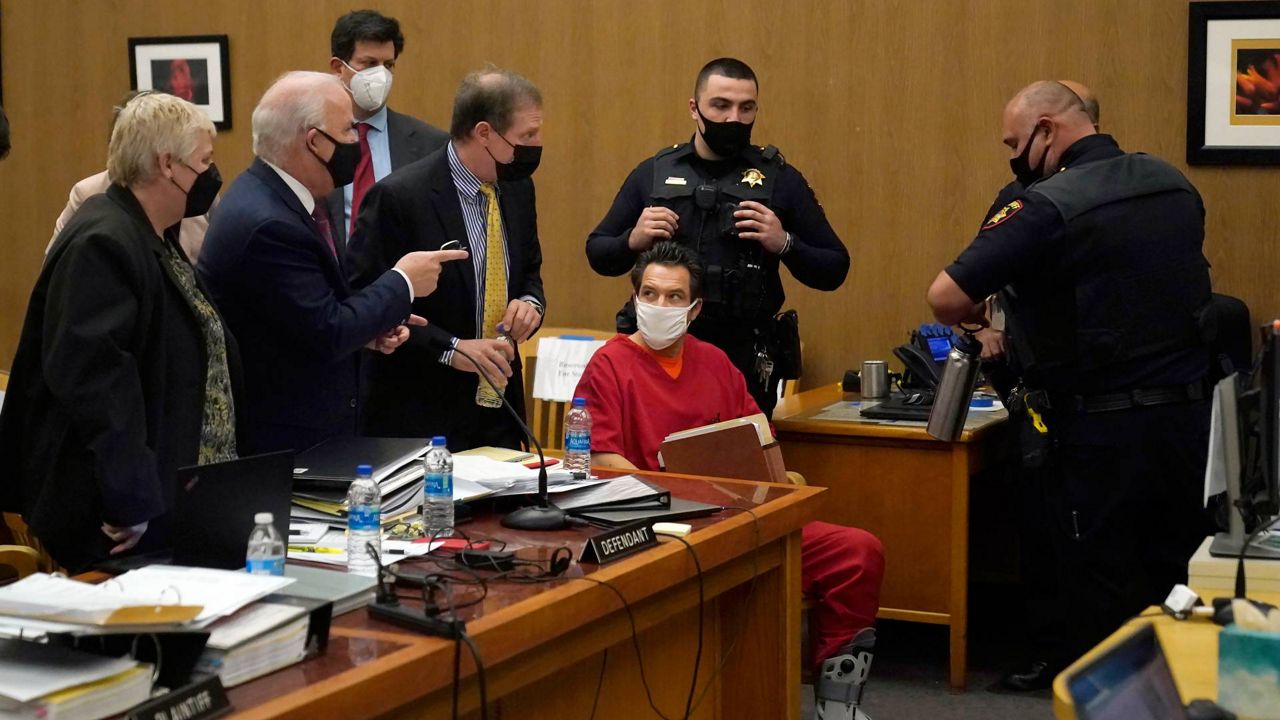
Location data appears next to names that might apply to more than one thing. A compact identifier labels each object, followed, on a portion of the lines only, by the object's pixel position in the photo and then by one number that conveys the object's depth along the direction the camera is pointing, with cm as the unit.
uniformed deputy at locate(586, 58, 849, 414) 420
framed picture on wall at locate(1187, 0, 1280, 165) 484
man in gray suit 457
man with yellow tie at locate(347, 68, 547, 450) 368
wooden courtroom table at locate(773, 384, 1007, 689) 421
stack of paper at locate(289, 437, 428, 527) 261
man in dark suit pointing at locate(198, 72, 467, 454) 298
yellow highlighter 243
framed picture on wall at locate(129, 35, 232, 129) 629
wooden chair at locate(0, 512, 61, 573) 356
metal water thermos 405
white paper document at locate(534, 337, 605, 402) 525
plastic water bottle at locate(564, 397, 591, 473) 316
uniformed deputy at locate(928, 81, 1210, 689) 378
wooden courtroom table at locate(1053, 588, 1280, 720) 176
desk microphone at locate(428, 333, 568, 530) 268
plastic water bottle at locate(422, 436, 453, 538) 258
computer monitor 226
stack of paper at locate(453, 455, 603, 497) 287
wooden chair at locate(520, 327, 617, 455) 523
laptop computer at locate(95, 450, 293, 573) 215
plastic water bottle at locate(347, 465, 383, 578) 234
